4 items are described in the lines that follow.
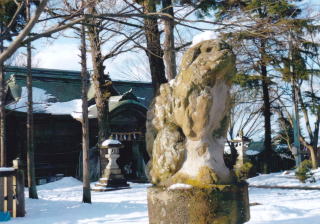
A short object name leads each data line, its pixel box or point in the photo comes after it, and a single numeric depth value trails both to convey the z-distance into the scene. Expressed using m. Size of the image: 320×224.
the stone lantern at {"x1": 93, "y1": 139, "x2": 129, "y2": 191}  15.63
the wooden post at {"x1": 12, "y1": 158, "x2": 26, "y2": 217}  9.92
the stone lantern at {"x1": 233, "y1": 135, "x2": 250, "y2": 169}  20.36
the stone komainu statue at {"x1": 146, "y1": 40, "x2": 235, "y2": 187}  5.48
